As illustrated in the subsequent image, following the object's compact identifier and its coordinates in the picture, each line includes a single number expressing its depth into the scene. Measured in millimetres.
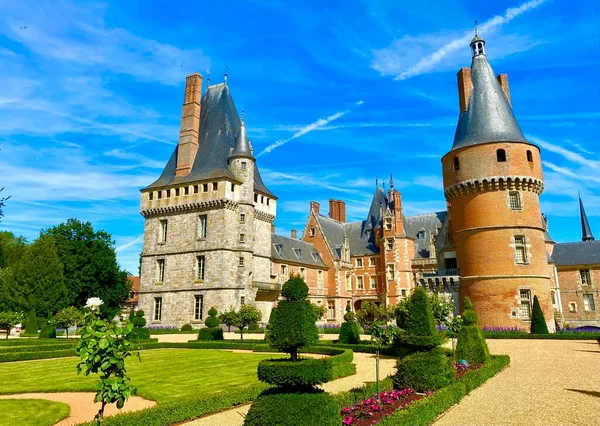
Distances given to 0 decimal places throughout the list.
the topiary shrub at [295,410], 6117
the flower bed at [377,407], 7374
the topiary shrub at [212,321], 28516
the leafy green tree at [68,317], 27000
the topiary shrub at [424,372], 9758
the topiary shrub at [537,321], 24422
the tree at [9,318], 27719
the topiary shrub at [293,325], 6500
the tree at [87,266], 40062
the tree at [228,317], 27589
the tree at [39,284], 37031
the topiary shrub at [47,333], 28250
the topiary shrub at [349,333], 22969
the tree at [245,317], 27156
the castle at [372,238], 26594
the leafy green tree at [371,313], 25500
